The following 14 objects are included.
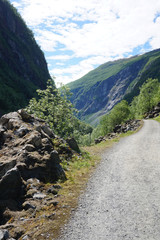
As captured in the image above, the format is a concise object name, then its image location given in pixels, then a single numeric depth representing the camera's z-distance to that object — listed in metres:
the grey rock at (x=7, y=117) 16.90
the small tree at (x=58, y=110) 23.23
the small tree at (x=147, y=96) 82.35
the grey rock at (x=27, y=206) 8.97
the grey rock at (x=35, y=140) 13.63
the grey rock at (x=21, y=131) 14.77
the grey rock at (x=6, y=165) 10.45
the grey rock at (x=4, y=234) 6.70
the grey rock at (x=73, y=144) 20.47
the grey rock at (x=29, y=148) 12.75
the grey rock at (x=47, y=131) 18.30
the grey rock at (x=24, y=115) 18.03
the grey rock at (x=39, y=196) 9.72
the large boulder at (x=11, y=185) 9.30
